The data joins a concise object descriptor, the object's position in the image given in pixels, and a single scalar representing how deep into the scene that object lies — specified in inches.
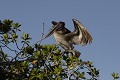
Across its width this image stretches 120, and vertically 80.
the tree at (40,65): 623.2
